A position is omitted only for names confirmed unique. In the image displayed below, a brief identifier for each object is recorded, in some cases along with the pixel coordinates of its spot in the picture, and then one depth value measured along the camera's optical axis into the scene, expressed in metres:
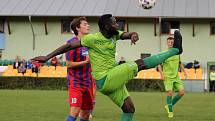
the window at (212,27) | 44.78
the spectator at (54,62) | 41.00
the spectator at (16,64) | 41.56
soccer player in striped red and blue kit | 10.33
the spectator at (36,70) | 40.19
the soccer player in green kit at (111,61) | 8.58
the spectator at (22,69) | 40.47
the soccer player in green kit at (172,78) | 17.06
